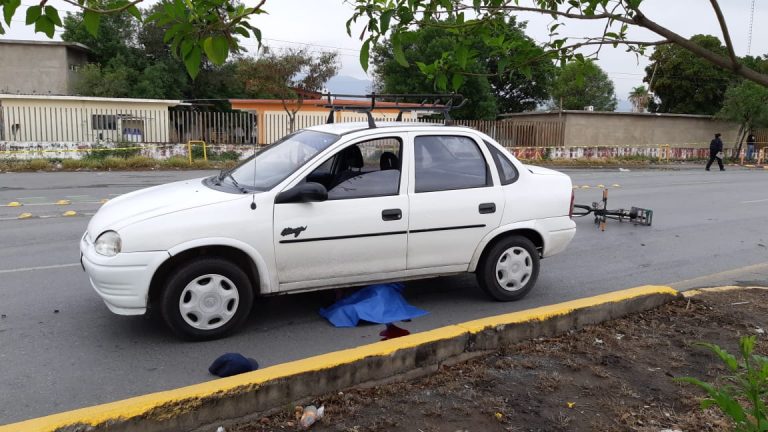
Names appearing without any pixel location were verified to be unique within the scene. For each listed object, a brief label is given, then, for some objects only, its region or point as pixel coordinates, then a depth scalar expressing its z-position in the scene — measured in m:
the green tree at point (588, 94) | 51.44
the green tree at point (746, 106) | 33.75
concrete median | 3.08
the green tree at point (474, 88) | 36.81
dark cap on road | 4.06
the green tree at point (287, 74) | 31.84
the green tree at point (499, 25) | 3.45
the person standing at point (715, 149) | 28.42
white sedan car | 4.64
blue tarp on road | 5.40
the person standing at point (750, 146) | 36.56
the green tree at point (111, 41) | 40.59
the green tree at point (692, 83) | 44.69
